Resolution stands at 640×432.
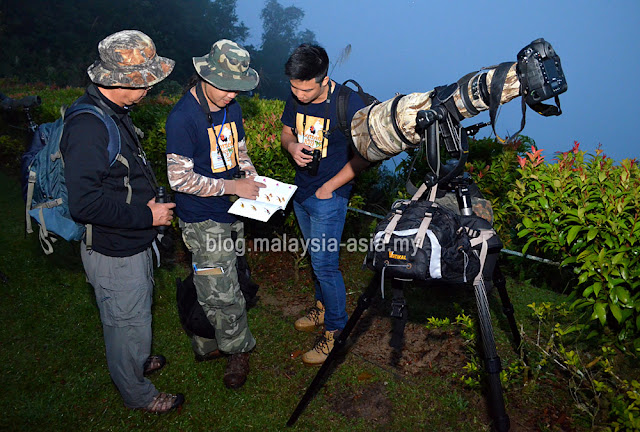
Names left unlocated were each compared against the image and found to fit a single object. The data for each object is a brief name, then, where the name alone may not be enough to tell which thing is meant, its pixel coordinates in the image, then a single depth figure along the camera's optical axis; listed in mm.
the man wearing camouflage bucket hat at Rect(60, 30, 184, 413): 2645
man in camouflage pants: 3180
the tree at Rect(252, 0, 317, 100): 73938
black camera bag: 2262
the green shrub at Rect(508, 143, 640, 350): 2871
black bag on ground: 3832
